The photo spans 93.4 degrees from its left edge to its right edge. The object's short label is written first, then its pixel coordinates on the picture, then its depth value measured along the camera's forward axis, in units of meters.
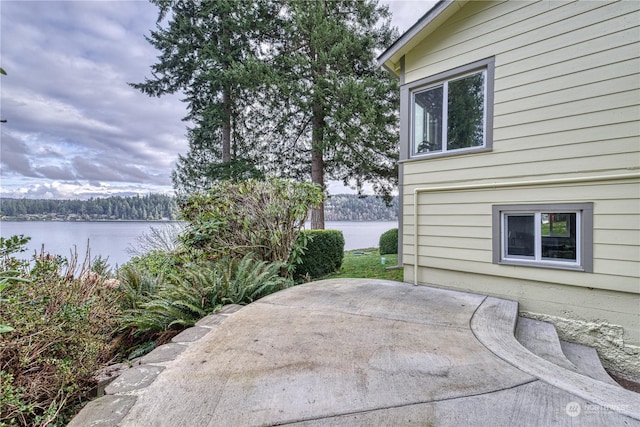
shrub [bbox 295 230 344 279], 7.20
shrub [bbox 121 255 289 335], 3.39
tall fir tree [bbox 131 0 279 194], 11.66
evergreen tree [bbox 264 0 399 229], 10.21
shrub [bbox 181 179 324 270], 5.56
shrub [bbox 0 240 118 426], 1.88
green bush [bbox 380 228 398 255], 11.07
